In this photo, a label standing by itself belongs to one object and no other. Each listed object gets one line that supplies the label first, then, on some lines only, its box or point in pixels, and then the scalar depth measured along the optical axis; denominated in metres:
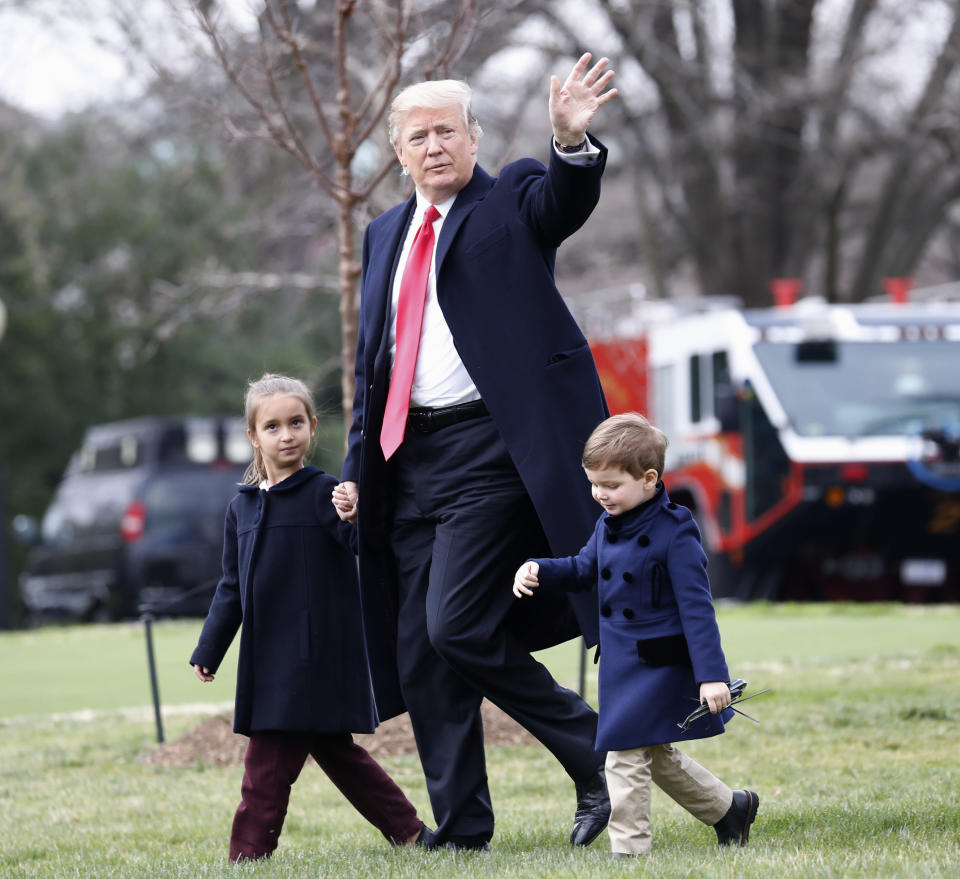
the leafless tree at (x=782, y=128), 41.06
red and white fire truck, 33.41
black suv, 38.16
